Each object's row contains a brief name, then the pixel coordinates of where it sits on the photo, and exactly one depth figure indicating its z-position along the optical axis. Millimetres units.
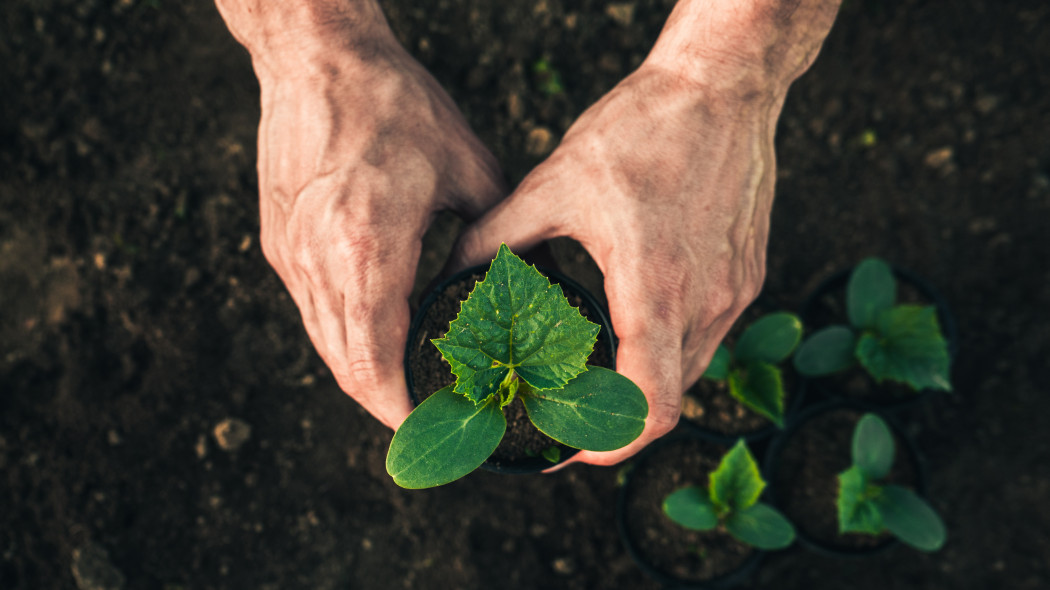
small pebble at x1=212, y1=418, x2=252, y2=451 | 732
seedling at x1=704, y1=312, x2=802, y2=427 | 629
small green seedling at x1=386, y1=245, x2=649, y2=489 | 468
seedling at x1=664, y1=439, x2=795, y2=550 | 623
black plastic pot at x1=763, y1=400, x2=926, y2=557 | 692
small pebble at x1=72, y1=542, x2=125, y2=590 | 717
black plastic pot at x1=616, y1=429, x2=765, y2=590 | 691
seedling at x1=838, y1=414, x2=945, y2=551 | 631
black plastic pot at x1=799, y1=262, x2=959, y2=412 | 714
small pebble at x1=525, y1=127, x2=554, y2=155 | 786
